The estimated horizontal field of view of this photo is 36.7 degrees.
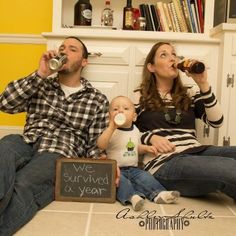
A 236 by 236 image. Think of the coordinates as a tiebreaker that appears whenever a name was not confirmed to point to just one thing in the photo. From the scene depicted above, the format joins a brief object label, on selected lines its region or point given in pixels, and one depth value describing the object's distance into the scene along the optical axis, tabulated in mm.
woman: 1357
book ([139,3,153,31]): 2025
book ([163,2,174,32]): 1994
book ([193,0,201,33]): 2008
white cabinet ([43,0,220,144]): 1920
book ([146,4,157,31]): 2018
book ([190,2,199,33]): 2004
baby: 1360
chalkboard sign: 1358
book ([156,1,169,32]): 1990
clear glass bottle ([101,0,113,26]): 2088
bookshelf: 1918
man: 1351
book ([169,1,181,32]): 1993
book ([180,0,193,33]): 1988
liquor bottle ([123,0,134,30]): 2033
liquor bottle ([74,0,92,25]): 2029
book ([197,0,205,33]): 2002
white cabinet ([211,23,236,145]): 1829
